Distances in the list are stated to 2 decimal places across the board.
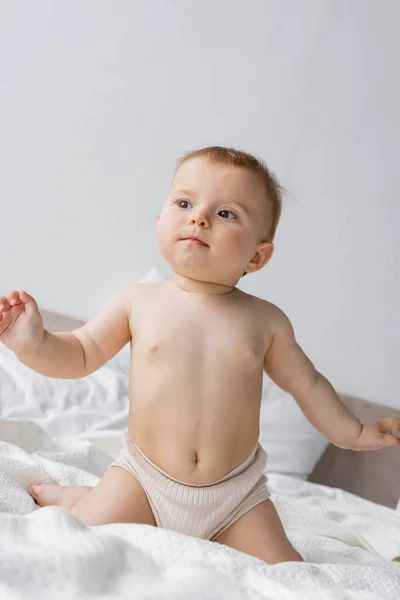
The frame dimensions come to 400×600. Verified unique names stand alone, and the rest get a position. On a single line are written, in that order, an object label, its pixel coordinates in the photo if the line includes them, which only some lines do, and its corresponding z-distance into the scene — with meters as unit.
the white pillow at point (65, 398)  2.24
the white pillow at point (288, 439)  2.31
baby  1.62
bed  1.30
